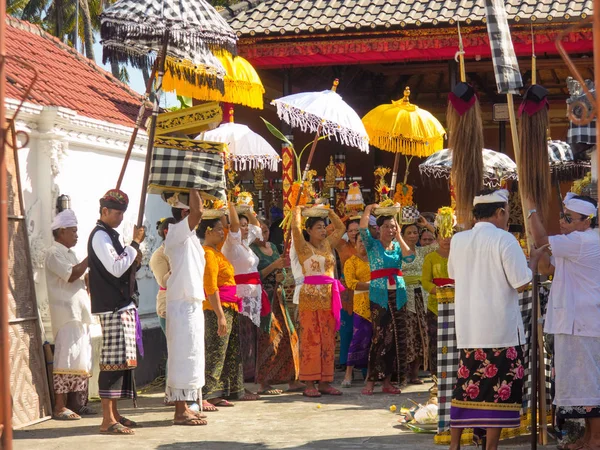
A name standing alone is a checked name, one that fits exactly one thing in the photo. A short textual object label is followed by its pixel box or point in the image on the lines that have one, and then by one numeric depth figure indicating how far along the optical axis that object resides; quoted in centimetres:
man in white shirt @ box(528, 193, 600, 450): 693
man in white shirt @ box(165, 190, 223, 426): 845
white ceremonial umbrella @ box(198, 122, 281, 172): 1229
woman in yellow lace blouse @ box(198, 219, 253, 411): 924
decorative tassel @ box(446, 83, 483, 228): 738
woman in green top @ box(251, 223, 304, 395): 1068
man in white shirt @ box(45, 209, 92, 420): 888
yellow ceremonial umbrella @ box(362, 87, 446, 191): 1174
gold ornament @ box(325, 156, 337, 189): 1541
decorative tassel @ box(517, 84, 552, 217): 700
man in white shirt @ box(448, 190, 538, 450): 660
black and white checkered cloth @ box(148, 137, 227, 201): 830
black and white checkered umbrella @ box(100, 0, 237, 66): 799
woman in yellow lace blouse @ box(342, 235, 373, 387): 1082
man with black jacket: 818
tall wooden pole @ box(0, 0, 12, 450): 340
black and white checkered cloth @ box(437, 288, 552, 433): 737
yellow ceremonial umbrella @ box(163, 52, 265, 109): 865
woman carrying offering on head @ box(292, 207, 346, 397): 1028
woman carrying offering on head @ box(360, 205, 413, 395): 1040
